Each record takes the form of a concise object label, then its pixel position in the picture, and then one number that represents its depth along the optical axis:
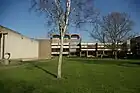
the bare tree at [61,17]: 7.23
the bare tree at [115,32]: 27.07
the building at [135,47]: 41.55
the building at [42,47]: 15.55
